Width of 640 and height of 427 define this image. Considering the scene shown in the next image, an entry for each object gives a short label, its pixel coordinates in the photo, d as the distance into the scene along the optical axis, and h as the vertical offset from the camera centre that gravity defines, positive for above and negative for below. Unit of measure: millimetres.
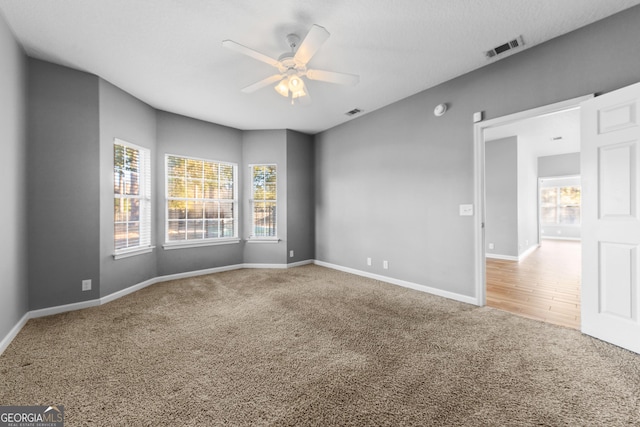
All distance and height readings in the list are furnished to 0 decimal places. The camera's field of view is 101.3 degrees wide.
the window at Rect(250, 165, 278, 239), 5391 +274
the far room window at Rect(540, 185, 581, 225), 9328 +193
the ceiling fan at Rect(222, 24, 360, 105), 2003 +1294
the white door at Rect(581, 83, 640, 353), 2105 -58
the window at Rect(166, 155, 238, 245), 4555 +222
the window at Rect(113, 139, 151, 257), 3641 +233
